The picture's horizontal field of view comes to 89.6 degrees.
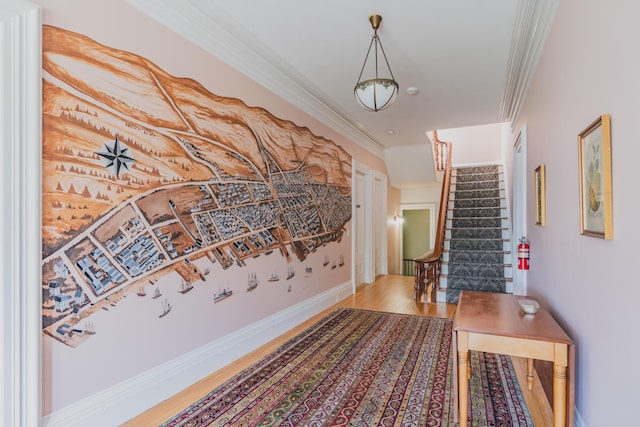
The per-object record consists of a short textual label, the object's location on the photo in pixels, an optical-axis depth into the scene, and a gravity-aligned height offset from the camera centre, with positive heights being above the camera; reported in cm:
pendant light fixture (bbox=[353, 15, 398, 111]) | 273 +104
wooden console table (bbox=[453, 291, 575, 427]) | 164 -69
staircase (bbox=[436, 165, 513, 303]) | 495 -44
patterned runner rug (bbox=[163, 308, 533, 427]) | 206 -132
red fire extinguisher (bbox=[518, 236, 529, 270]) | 332 -45
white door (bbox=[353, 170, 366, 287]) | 566 -30
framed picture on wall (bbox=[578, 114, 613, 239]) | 136 +15
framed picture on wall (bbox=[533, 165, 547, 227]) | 258 +14
